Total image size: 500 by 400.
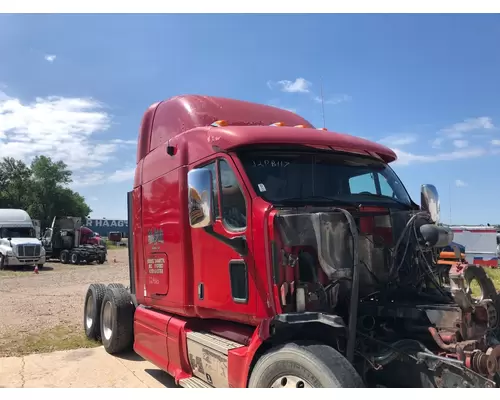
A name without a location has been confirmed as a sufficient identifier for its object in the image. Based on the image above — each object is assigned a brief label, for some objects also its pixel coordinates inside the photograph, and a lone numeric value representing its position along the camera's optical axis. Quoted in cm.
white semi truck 2509
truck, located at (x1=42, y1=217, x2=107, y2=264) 2972
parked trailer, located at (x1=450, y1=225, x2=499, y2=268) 1936
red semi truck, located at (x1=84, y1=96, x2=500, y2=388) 367
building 9179
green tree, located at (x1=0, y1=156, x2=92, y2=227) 6300
